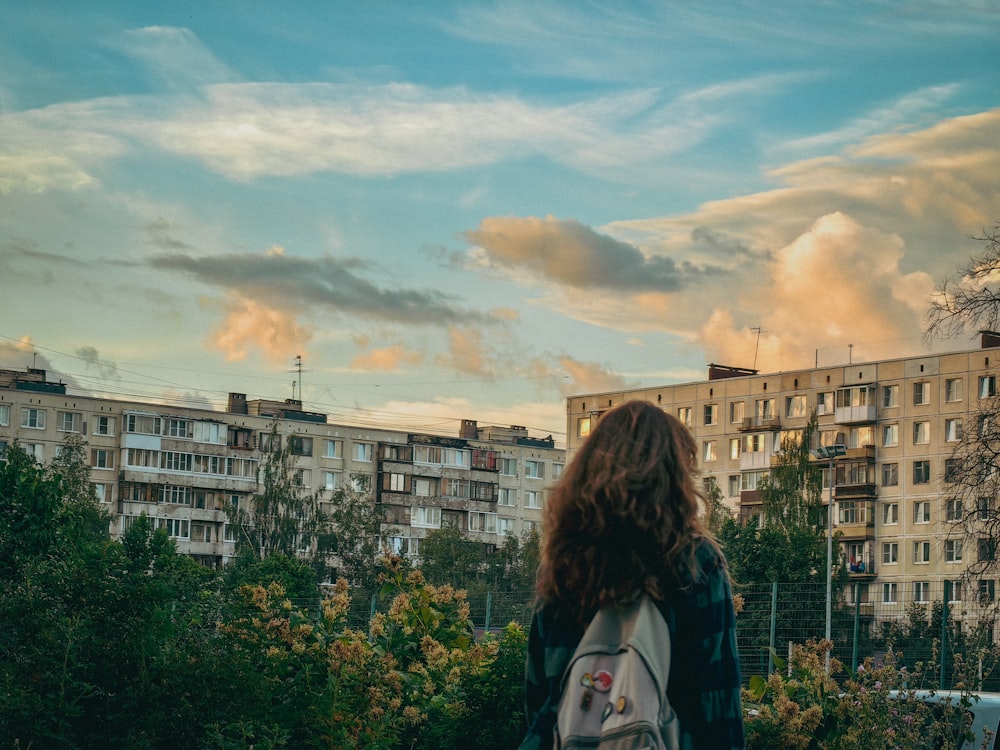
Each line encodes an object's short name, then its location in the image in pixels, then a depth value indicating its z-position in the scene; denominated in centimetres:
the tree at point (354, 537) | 9369
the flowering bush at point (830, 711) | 818
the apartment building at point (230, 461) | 10600
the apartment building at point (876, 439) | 9000
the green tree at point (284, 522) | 9225
